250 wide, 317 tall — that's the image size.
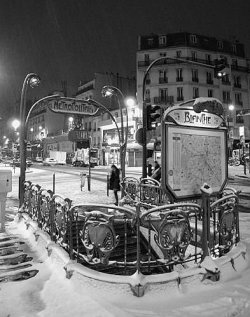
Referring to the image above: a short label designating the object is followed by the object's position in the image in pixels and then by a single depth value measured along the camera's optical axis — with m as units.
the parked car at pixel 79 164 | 45.16
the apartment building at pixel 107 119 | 45.01
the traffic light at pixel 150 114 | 10.49
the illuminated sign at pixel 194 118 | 5.52
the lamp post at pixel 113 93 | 13.38
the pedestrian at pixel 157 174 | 11.21
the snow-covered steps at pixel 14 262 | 4.74
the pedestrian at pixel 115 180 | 11.72
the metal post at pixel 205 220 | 4.48
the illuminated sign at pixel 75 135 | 12.43
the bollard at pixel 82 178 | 15.48
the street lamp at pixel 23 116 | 9.76
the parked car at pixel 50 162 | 49.47
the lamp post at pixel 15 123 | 18.12
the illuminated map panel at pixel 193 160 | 5.46
